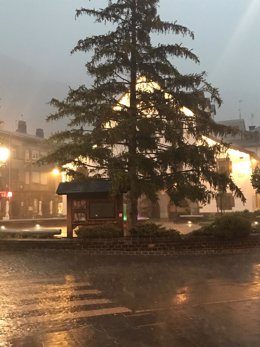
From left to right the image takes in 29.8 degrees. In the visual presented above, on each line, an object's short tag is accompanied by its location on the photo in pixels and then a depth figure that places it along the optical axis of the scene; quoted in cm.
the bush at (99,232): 1700
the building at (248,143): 6217
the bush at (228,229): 1736
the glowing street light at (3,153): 2442
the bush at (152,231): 1673
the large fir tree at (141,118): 1684
